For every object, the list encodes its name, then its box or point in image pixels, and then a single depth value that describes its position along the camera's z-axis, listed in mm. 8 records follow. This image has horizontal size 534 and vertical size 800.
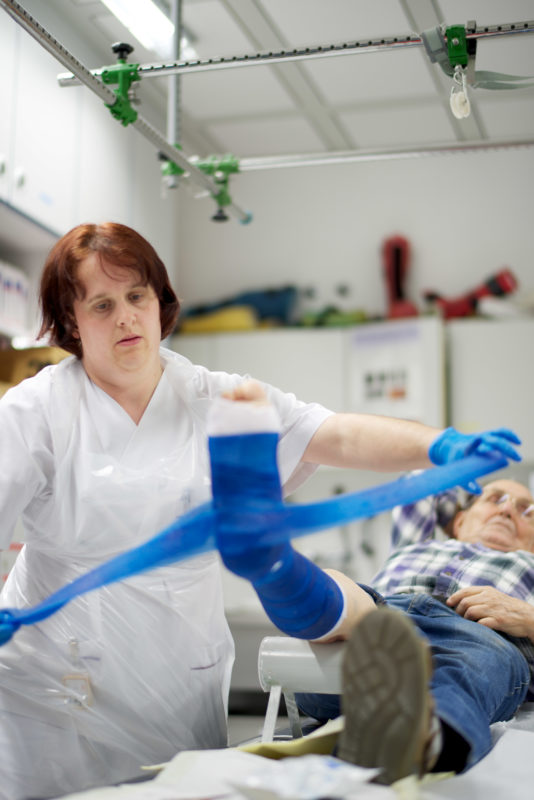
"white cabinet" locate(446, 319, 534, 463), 3689
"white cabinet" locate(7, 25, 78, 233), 2797
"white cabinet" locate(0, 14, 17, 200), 2701
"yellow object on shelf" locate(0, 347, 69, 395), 2750
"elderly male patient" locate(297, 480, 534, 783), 929
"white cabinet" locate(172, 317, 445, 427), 3777
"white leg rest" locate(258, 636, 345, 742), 1336
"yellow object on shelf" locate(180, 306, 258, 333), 4172
